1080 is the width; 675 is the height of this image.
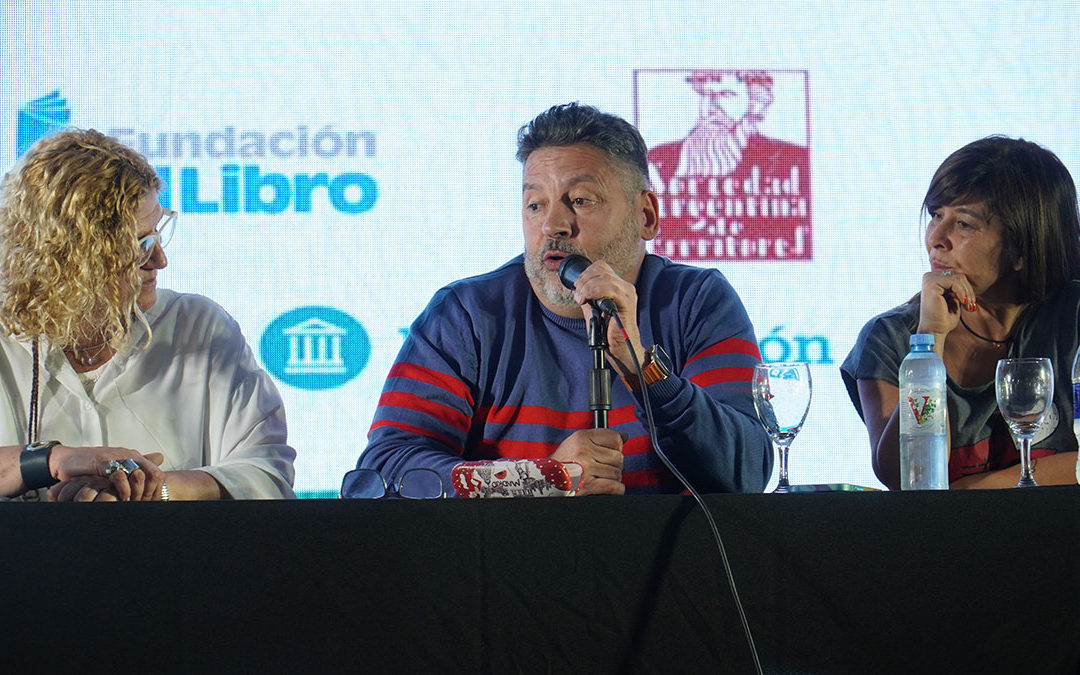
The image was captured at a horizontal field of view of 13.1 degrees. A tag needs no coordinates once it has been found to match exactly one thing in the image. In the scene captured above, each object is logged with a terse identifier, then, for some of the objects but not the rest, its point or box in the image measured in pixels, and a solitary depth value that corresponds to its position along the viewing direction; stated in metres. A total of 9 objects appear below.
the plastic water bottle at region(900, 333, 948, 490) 6.18
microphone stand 6.17
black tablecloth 5.80
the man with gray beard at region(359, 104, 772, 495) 6.67
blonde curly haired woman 6.46
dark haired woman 6.70
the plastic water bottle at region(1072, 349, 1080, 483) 6.14
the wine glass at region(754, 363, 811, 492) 6.18
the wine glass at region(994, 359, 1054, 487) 6.15
